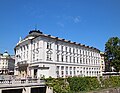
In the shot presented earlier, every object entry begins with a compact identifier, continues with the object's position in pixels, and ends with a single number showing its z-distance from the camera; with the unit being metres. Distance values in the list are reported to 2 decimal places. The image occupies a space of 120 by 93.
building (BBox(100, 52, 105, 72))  42.12
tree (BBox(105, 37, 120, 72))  32.06
